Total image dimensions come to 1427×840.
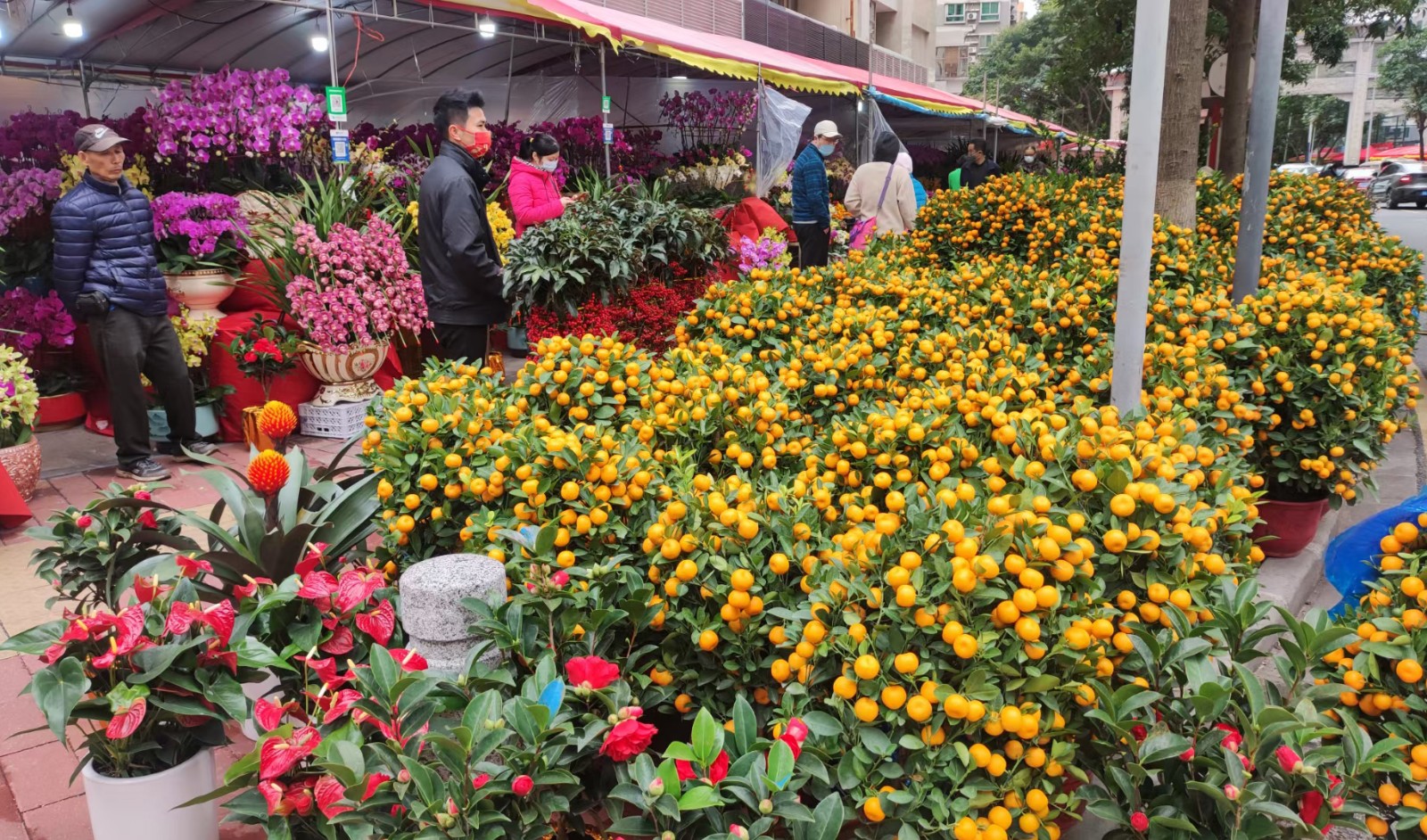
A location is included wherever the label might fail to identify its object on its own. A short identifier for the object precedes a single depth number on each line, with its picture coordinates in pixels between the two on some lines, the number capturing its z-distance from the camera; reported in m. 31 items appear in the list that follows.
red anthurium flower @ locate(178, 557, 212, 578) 2.48
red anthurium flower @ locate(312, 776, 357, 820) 1.82
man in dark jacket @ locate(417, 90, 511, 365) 5.02
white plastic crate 6.23
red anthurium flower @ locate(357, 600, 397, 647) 2.33
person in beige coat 8.39
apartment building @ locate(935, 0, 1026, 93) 74.94
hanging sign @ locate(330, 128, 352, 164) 6.31
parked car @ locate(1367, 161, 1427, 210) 37.91
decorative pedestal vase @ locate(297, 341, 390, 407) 6.14
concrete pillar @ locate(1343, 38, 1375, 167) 62.12
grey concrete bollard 2.21
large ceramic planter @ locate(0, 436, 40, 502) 4.86
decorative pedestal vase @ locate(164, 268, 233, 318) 6.05
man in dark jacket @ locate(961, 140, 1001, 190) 12.08
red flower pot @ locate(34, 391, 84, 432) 6.34
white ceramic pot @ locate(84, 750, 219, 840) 2.14
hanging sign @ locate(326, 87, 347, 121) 6.22
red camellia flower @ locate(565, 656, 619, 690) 2.01
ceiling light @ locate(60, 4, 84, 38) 7.14
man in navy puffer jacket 5.14
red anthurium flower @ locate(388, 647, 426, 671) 2.08
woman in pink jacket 6.53
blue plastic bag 2.42
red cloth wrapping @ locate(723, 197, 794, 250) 8.67
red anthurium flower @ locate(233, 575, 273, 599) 2.37
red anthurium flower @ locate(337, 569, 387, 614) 2.37
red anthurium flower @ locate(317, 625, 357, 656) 2.36
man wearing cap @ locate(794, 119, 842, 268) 8.69
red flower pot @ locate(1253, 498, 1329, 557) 4.48
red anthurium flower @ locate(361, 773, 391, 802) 1.79
